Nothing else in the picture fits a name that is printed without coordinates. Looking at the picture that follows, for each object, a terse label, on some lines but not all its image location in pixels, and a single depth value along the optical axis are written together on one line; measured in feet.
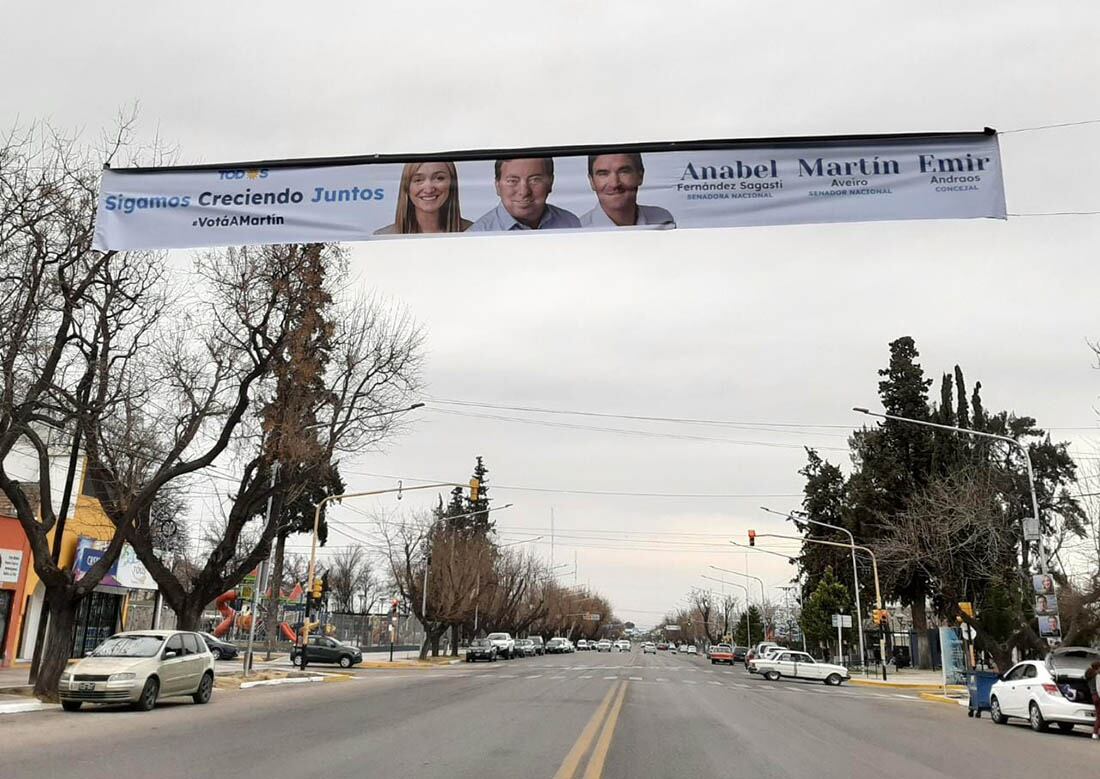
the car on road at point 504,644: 213.05
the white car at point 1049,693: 64.90
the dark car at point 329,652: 146.72
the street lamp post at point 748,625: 362.66
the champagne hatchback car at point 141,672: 58.34
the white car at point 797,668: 144.36
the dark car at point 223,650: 135.74
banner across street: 27.76
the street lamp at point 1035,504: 86.43
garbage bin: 79.36
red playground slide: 196.20
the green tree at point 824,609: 212.84
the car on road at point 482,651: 196.75
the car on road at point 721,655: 237.45
